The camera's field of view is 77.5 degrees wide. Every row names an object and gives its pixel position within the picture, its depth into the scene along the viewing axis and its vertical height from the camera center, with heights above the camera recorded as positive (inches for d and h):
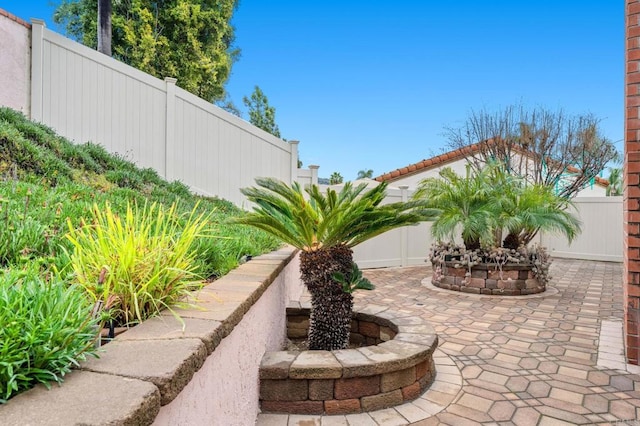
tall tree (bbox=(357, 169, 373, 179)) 1229.0 +143.6
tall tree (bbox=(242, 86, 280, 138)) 904.3 +249.5
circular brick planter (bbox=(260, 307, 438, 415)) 102.8 -42.5
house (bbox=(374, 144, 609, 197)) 540.5 +66.5
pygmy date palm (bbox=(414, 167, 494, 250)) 266.8 +9.2
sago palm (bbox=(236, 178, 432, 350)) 124.3 -5.5
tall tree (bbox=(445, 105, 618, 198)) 438.0 +84.2
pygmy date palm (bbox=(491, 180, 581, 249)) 269.0 +4.9
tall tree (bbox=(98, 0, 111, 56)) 390.9 +186.9
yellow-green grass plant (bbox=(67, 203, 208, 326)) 70.1 -10.5
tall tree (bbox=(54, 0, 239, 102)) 488.4 +236.5
